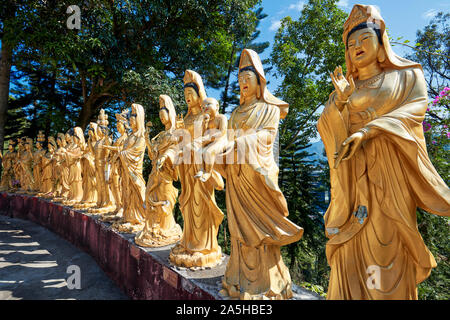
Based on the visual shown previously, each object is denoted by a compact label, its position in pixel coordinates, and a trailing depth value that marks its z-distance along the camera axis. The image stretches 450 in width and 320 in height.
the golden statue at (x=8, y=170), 12.27
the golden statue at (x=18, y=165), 11.68
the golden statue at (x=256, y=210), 2.19
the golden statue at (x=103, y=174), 6.07
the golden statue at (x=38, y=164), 10.71
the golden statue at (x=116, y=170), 5.27
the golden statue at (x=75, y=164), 7.91
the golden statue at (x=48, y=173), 9.76
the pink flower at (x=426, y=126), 5.33
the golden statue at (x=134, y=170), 4.65
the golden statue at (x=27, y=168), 11.15
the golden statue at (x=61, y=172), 8.86
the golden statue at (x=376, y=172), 1.56
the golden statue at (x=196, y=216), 2.96
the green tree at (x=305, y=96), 8.93
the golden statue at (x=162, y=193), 3.78
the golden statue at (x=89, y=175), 6.95
